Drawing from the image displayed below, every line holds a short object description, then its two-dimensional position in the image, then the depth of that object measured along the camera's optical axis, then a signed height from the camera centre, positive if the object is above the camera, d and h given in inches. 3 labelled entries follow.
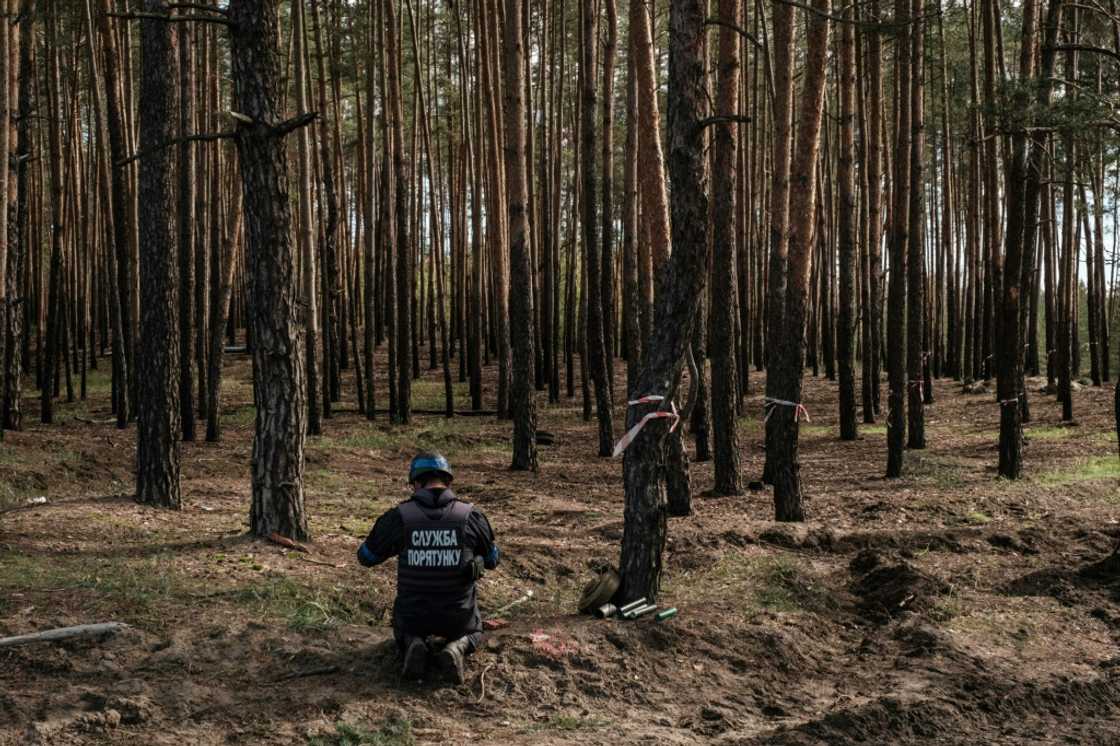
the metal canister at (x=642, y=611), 232.7 -56.2
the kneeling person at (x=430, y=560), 197.0 -36.7
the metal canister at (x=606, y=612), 231.6 -55.7
